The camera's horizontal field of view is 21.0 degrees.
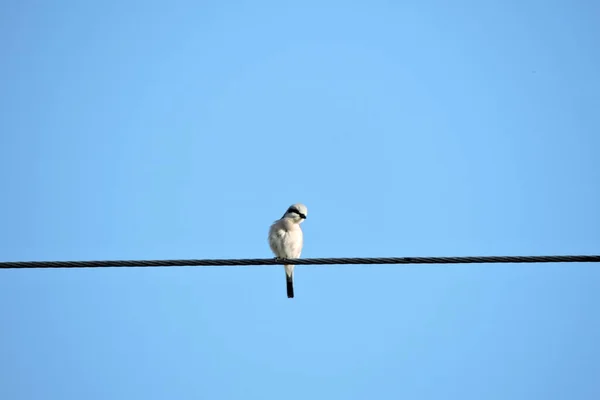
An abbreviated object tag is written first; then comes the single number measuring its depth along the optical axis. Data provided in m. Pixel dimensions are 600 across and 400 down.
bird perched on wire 23.05
